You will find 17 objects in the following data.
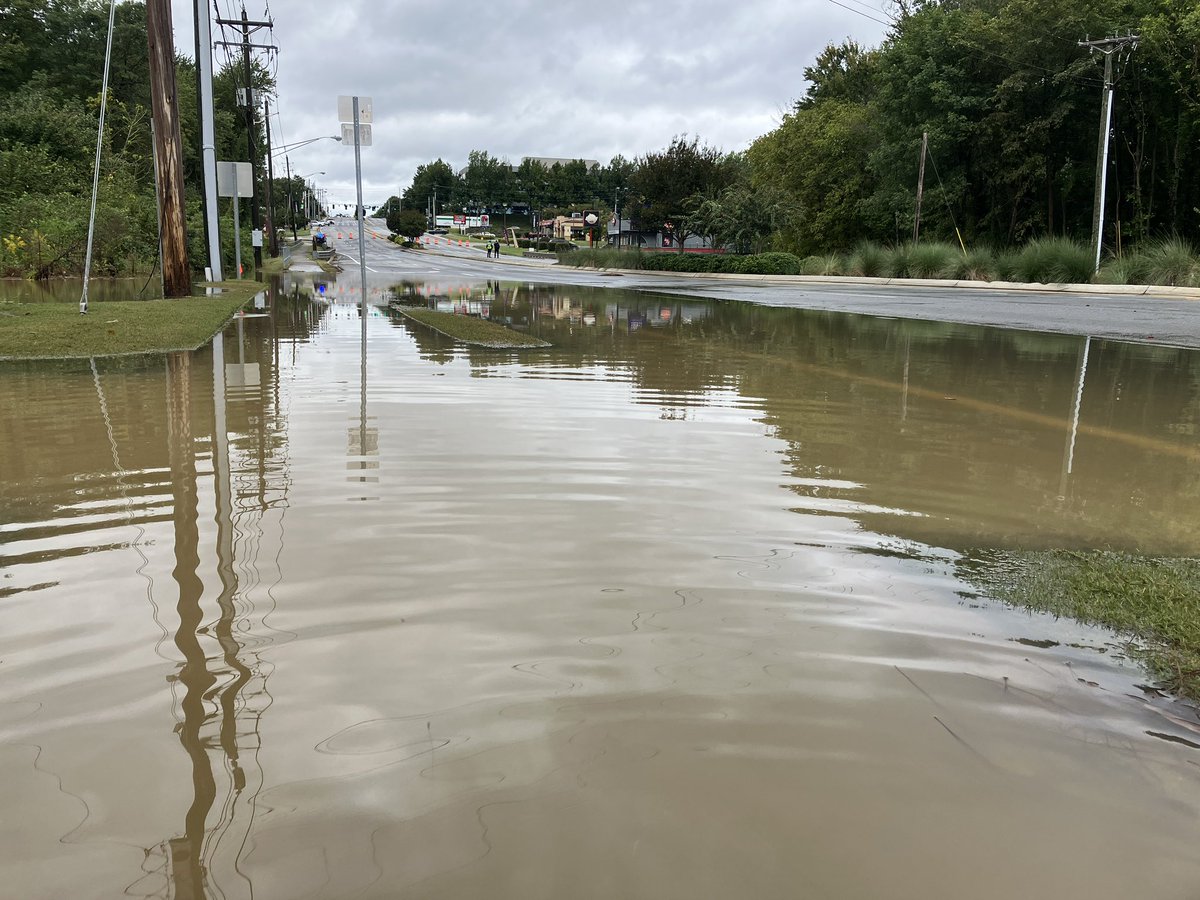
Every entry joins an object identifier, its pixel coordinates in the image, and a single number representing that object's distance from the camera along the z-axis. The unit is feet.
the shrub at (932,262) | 116.47
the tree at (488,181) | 613.93
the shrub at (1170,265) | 87.97
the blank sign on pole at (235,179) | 83.97
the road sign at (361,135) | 68.23
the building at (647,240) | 230.68
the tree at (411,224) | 375.04
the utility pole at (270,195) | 188.28
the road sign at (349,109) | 67.21
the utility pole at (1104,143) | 114.32
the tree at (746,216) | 172.24
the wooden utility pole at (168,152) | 60.39
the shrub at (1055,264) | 100.68
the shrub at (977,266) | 110.73
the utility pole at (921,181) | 154.69
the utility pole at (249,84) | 139.85
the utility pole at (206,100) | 77.66
